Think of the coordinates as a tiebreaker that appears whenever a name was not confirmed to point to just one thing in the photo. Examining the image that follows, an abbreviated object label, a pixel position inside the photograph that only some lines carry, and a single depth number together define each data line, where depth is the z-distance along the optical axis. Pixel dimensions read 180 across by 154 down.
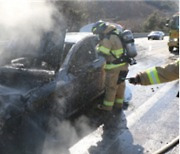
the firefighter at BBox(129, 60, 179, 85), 3.78
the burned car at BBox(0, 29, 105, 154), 4.40
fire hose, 4.85
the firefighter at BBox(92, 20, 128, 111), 6.47
